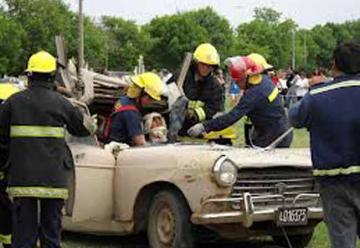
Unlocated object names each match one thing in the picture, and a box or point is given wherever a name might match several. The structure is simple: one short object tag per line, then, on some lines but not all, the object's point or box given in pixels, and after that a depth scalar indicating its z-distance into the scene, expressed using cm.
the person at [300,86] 2609
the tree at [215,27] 7900
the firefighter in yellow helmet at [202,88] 871
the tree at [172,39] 7519
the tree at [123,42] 8288
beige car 657
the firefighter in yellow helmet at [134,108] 793
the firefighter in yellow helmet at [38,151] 615
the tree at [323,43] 10301
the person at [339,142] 542
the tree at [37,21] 6688
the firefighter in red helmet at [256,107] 790
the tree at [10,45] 6254
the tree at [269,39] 8488
